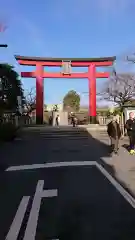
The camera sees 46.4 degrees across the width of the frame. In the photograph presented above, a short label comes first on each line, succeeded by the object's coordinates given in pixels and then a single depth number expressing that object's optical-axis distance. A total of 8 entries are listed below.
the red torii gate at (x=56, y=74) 16.62
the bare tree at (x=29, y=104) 29.06
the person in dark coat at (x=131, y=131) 6.92
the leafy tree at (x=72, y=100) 39.41
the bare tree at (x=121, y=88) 25.01
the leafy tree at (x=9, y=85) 19.06
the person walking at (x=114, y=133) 6.85
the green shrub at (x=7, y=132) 9.48
